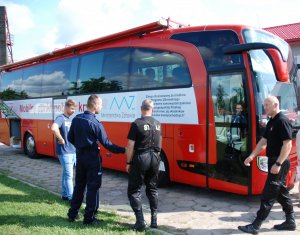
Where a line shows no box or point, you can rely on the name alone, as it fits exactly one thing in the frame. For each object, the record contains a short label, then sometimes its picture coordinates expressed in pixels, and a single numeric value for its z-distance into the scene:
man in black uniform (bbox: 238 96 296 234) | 4.52
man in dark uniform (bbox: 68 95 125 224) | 4.95
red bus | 5.89
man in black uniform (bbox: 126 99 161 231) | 4.73
